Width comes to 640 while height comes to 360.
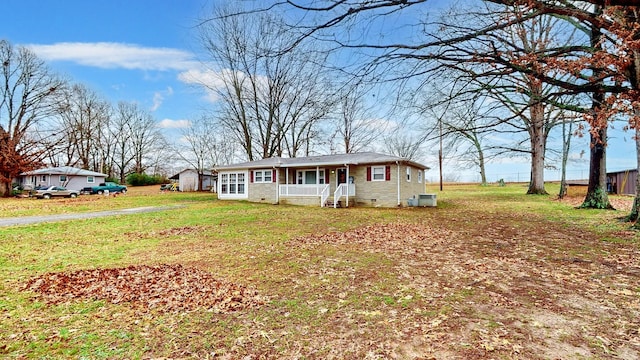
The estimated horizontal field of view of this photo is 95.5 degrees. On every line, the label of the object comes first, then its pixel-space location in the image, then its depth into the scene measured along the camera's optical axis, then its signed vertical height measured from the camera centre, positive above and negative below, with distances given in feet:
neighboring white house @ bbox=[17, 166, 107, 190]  107.14 +3.45
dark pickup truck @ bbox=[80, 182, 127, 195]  102.72 -0.89
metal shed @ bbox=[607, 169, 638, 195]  73.97 +0.28
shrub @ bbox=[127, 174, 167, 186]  136.67 +3.11
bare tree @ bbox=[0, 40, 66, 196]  82.21 +24.84
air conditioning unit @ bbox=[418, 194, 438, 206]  60.49 -3.28
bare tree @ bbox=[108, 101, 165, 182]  143.43 +24.70
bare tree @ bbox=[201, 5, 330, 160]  81.56 +25.37
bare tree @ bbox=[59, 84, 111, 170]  123.75 +29.04
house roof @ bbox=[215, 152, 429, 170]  59.11 +5.27
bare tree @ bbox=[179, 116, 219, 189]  129.80 +18.61
